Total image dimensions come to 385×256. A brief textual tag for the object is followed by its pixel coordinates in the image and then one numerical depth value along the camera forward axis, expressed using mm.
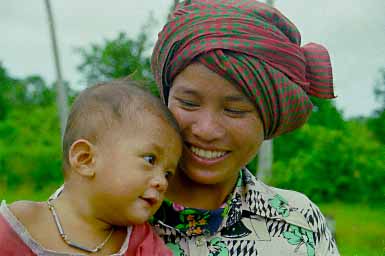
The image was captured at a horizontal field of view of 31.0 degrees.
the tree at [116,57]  9884
